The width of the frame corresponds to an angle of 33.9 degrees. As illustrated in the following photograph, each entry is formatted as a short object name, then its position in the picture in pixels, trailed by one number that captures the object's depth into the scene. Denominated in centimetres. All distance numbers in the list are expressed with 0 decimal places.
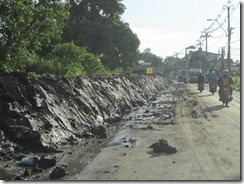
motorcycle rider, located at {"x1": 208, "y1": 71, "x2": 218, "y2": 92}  2914
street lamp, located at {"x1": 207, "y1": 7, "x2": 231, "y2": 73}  4428
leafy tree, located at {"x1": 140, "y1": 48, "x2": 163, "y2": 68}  12042
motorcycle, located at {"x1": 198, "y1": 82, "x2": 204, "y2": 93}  3407
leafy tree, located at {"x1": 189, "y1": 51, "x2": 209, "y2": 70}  8931
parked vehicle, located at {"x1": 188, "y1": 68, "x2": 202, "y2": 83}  7312
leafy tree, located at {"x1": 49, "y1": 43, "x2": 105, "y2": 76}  2319
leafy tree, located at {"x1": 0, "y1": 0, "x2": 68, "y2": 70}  1505
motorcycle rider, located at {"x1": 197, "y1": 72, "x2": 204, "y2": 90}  3428
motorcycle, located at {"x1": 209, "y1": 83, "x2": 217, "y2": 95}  3025
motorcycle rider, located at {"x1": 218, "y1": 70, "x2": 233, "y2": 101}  1984
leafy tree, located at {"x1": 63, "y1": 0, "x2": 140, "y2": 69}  3900
